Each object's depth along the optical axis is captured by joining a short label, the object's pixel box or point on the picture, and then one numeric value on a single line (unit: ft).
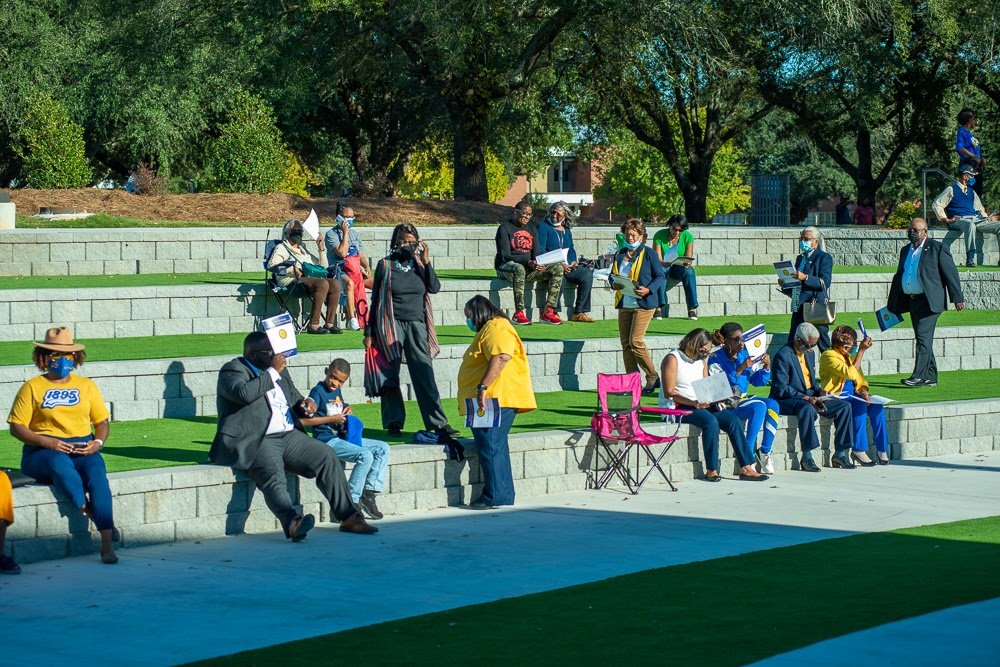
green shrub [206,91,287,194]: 107.34
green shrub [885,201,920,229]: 152.29
